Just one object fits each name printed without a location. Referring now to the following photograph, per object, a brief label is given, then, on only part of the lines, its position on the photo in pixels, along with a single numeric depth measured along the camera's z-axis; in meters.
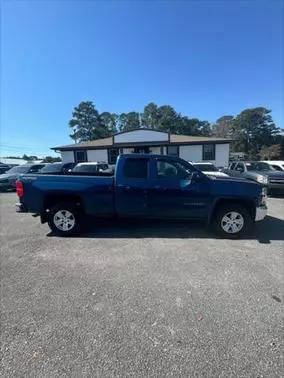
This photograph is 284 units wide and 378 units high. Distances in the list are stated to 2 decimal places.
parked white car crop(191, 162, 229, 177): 13.13
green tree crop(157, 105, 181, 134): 75.62
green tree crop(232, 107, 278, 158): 75.31
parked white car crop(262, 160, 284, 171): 13.26
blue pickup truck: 5.83
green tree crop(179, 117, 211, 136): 76.75
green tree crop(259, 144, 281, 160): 52.76
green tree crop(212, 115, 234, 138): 86.82
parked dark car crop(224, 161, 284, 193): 11.59
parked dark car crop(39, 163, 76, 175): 15.93
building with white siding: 24.06
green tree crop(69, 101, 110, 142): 78.94
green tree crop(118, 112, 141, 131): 86.75
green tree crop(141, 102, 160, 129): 81.62
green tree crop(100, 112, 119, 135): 85.25
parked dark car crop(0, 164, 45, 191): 15.69
